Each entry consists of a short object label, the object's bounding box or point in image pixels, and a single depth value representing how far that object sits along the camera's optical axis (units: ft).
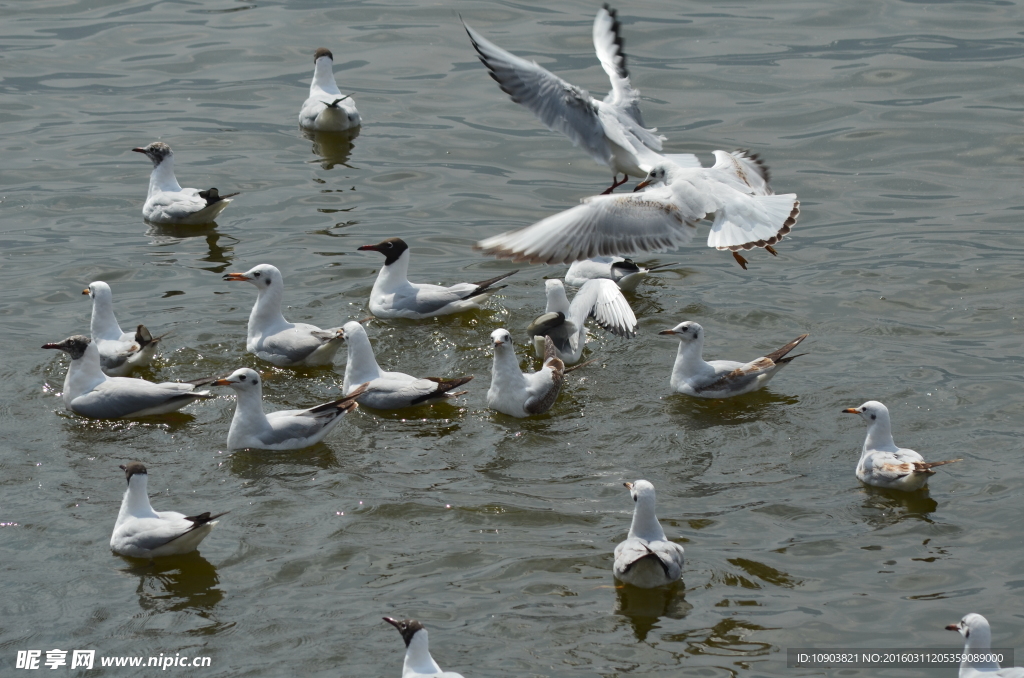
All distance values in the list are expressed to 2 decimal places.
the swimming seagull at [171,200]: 46.85
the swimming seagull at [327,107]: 56.49
